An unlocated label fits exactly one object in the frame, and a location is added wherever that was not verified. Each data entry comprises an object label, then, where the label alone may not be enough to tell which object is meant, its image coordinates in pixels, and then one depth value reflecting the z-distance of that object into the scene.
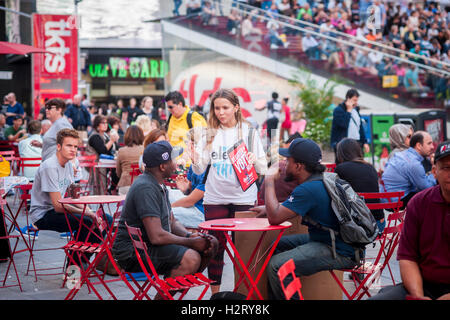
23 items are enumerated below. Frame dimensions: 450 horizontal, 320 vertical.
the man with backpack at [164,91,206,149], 8.16
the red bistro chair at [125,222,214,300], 4.30
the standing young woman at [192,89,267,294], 5.28
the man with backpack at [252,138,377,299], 4.41
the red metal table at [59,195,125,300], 5.16
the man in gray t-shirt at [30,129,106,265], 6.30
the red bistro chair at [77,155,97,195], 10.85
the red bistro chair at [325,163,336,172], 10.07
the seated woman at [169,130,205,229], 6.07
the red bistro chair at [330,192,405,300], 4.72
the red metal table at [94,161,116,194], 11.45
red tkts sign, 16.28
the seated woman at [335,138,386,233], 6.42
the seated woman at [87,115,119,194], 11.97
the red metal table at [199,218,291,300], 4.38
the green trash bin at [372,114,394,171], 14.70
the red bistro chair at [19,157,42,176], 10.28
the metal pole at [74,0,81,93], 16.50
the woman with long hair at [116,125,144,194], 9.65
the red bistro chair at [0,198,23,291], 6.21
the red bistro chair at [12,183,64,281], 6.54
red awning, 8.25
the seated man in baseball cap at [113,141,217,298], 4.54
